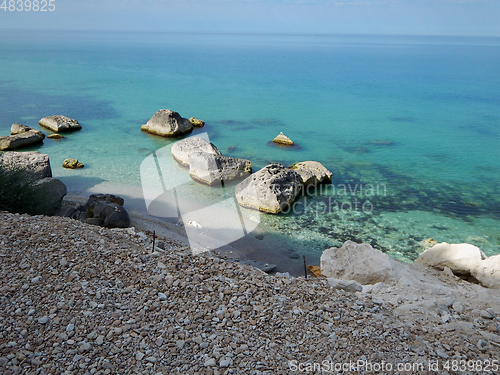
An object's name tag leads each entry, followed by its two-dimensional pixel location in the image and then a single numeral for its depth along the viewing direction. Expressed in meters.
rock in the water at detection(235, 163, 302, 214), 15.10
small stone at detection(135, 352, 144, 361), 4.93
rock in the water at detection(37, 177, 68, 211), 12.01
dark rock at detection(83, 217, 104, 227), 11.90
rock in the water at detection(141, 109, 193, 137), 25.70
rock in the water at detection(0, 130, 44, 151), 21.38
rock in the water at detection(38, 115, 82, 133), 26.23
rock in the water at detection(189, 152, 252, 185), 17.64
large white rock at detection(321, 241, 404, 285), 8.88
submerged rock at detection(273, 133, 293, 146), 25.17
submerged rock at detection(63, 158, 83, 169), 19.64
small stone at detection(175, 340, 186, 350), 5.17
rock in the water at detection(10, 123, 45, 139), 24.17
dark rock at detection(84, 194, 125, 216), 13.64
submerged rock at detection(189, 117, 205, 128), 29.14
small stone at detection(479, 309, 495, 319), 6.49
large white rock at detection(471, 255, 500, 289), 9.38
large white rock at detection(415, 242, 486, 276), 10.02
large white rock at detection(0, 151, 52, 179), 15.91
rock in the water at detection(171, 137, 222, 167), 19.48
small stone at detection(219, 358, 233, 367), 4.91
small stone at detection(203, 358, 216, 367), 4.91
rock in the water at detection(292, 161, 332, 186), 17.52
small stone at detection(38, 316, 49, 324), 5.34
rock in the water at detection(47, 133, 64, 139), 24.80
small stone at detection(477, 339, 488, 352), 5.44
